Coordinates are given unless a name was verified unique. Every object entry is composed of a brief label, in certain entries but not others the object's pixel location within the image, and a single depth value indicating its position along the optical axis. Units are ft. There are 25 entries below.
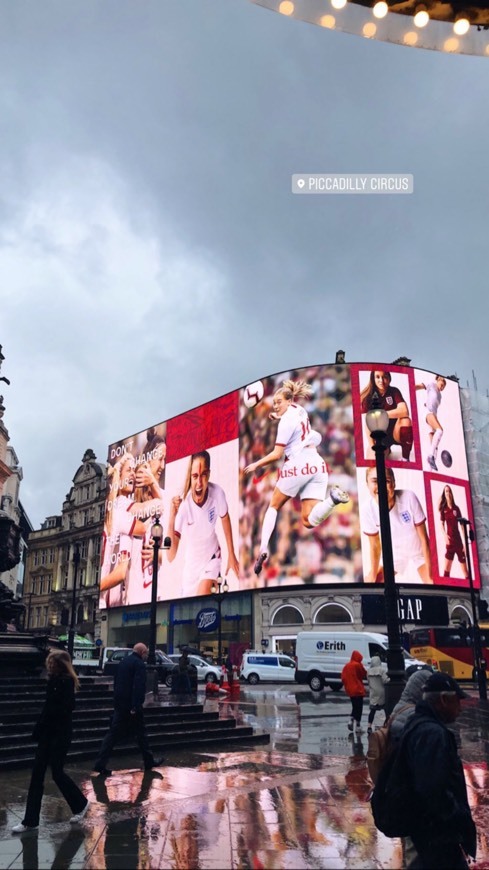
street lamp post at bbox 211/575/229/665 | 185.26
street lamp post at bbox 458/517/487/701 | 76.07
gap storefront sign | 166.81
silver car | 113.80
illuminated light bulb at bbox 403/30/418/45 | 16.14
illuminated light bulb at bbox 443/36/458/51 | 16.15
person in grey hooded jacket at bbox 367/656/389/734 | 42.29
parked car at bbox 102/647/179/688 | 98.28
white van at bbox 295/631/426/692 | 95.14
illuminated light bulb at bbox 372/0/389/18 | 15.57
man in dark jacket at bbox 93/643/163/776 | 29.35
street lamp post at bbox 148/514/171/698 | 68.07
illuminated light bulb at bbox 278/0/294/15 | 15.72
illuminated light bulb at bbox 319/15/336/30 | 15.90
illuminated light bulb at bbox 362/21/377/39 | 15.97
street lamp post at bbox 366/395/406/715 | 29.04
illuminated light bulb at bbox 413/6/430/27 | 15.65
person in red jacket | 47.32
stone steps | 32.50
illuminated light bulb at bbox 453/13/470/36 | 15.74
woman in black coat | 20.10
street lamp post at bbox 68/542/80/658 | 101.57
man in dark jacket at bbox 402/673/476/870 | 11.07
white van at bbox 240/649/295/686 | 123.65
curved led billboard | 169.48
